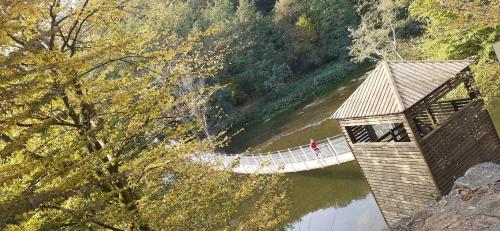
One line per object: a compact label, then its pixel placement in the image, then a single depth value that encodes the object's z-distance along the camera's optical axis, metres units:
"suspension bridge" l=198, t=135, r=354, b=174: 20.67
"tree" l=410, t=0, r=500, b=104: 14.28
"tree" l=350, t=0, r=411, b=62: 28.34
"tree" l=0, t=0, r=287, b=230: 4.66
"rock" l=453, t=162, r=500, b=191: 3.82
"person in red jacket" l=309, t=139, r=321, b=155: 21.30
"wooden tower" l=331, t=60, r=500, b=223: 11.09
